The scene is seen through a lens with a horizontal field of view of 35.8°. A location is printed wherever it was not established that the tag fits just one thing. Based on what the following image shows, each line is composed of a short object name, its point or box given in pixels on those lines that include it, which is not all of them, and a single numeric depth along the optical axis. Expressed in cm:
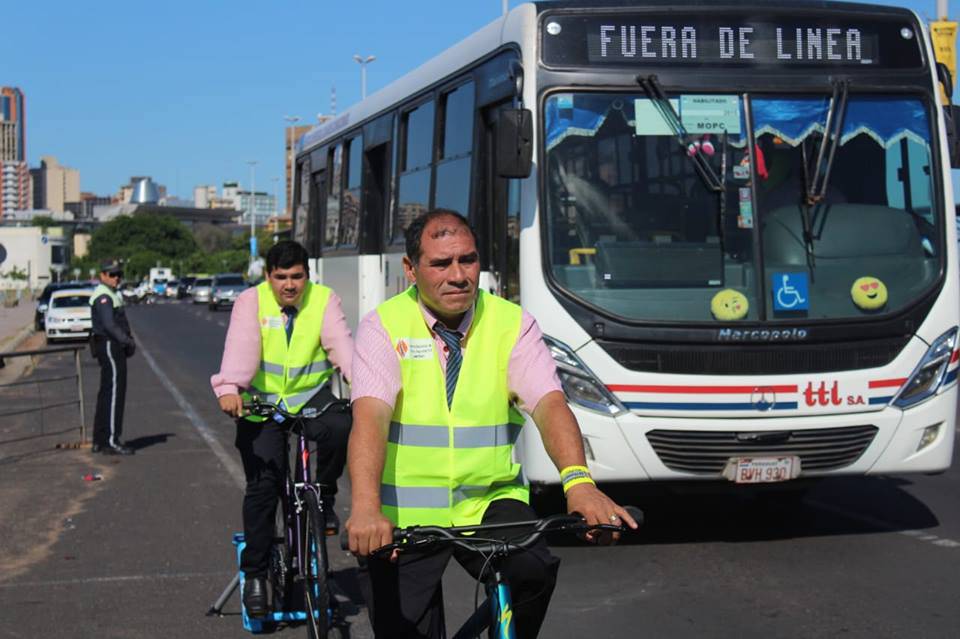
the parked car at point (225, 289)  6097
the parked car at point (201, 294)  7506
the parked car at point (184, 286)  9822
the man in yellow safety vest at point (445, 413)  409
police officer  1373
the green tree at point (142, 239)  16462
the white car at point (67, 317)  3684
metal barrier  1408
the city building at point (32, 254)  11673
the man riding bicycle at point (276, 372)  655
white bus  842
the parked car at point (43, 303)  4488
